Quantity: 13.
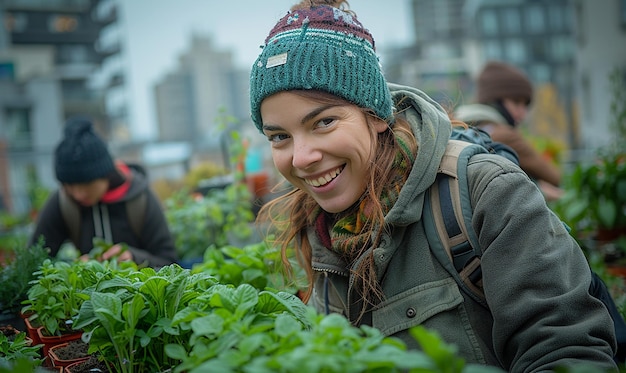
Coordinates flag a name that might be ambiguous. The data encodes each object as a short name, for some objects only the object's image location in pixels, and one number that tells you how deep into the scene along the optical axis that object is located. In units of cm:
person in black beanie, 384
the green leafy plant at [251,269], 231
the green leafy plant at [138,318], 136
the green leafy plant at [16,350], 142
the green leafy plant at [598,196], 420
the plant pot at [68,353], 160
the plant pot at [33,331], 186
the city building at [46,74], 3456
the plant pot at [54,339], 178
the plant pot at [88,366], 156
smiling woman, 156
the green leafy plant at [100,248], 284
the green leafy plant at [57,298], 177
